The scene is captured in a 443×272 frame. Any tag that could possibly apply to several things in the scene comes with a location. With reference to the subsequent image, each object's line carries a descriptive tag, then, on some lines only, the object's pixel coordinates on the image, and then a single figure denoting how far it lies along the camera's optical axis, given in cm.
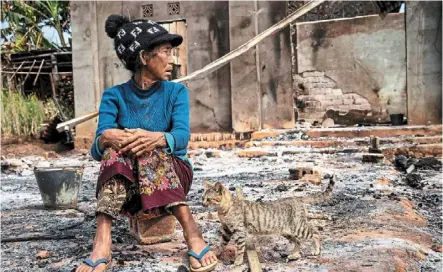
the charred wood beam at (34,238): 359
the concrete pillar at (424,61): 1015
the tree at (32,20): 1789
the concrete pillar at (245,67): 1063
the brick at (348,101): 1303
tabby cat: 285
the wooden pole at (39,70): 1450
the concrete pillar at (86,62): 1158
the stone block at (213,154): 919
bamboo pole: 901
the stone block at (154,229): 330
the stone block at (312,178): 578
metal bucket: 488
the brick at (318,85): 1329
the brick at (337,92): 1309
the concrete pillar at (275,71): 1051
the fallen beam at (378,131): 934
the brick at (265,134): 1009
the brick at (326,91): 1320
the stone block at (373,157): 763
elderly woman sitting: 273
